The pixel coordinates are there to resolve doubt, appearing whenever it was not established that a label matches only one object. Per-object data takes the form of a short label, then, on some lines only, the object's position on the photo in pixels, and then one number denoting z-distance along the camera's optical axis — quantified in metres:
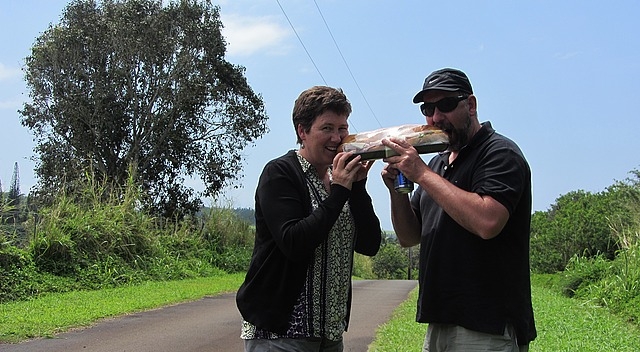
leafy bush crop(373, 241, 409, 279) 54.09
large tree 25.38
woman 2.73
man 2.65
